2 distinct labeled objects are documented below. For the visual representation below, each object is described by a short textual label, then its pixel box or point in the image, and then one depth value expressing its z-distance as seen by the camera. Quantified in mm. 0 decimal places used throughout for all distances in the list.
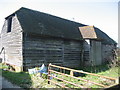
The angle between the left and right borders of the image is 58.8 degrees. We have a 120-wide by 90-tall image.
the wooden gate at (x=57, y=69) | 9992
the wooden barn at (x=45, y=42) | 8867
